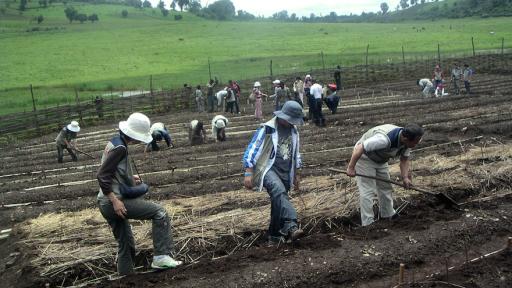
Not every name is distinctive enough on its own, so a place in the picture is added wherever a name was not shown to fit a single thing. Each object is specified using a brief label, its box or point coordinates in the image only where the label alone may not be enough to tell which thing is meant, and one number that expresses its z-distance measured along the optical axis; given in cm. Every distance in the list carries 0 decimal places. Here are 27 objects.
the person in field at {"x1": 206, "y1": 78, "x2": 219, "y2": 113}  2375
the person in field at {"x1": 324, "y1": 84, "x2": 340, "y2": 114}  1861
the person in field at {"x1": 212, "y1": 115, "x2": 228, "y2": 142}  1472
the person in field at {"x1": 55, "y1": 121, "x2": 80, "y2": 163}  1354
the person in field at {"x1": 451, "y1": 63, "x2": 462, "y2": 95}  2130
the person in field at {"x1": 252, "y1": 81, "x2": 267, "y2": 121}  1931
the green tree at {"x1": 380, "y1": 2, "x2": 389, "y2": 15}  14908
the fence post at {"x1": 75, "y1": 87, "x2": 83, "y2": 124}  2436
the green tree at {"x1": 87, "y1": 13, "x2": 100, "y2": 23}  7931
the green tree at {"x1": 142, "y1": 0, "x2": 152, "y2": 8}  11869
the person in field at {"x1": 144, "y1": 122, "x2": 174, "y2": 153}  1374
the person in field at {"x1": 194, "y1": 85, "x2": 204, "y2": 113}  2380
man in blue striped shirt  559
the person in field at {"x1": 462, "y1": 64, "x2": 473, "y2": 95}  2088
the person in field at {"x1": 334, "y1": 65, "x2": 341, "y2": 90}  2590
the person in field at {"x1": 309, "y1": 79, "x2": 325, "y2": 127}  1656
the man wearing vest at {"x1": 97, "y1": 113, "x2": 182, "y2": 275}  473
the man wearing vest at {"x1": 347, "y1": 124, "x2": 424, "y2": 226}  552
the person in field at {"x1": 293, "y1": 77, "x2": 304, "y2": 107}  2073
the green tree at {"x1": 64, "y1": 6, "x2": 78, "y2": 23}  7606
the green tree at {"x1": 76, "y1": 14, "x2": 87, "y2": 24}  7781
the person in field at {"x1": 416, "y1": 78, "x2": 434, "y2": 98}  2080
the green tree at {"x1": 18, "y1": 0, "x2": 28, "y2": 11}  7959
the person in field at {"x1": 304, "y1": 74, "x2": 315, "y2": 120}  1694
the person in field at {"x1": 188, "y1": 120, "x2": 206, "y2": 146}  1503
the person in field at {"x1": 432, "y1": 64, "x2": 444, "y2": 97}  2038
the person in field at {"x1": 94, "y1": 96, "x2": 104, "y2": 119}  2506
